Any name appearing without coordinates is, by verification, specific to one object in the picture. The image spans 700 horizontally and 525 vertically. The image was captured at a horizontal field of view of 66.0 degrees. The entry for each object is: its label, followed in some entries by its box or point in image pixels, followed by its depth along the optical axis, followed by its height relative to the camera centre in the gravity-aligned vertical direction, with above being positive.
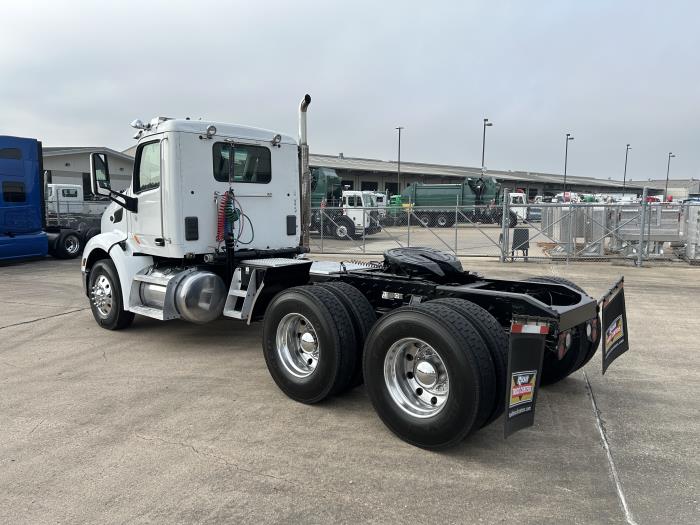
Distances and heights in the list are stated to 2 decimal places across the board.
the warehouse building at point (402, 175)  65.00 +4.61
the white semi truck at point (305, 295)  3.68 -0.80
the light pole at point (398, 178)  63.06 +3.83
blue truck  14.80 +0.07
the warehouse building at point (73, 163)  36.44 +2.87
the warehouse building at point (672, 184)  103.34 +7.82
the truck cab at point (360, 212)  24.61 -0.13
